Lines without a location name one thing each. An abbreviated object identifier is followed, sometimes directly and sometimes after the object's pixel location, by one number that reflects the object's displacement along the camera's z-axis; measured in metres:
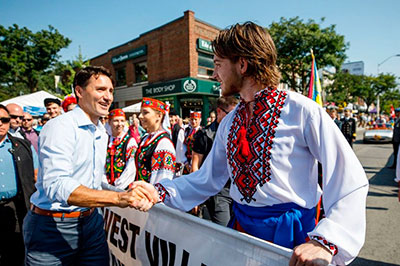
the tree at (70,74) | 17.20
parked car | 16.25
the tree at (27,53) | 26.78
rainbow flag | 3.99
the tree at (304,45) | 19.02
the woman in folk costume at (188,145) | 5.79
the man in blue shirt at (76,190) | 1.61
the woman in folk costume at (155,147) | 2.79
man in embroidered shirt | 1.07
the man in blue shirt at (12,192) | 2.95
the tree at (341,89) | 27.19
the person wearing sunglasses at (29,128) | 5.72
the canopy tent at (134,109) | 17.18
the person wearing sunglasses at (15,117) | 4.59
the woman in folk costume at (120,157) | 3.70
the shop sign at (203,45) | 18.08
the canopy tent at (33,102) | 10.69
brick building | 17.88
